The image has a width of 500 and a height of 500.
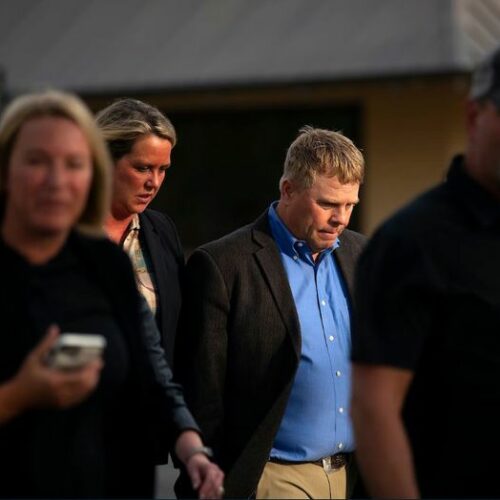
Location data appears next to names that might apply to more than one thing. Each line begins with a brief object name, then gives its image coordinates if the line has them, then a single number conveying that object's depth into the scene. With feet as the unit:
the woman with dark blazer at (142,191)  29.30
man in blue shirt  29.32
